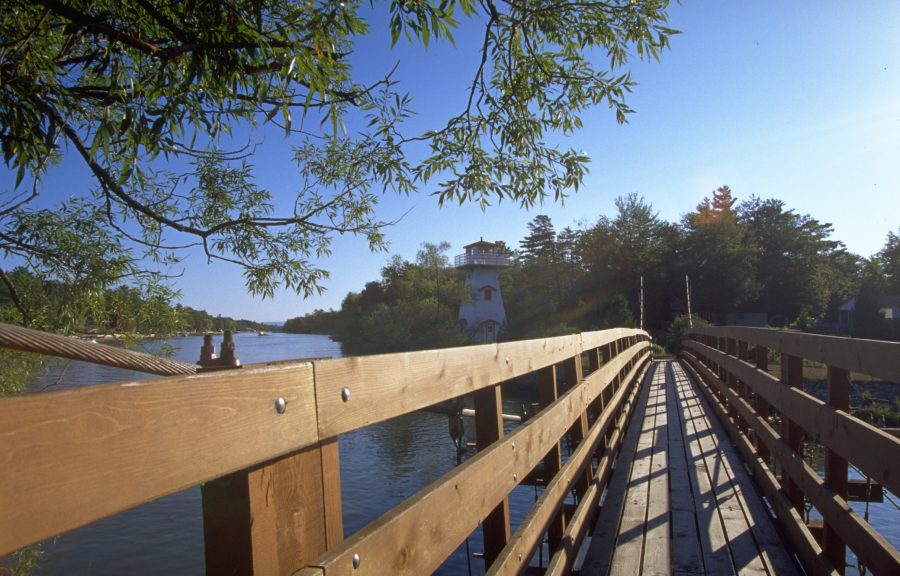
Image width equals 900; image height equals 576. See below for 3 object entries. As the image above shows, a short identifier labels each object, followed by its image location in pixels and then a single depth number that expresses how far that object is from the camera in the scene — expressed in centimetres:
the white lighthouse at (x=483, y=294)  5997
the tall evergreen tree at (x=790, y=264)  5709
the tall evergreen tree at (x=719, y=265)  5288
